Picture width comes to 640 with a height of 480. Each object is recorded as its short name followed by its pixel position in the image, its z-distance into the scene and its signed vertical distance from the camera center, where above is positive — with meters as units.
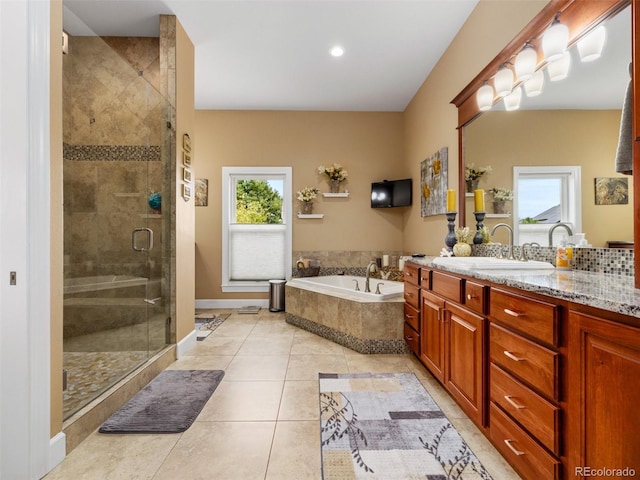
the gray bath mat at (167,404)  1.83 -1.06
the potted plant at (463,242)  2.56 -0.02
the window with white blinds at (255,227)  4.86 +0.21
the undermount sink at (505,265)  1.75 -0.14
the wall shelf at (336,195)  4.82 +0.69
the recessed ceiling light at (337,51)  3.28 +1.98
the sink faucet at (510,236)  2.14 +0.02
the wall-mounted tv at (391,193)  4.55 +0.69
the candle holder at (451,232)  2.73 +0.07
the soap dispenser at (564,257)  1.72 -0.09
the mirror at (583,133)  1.42 +0.59
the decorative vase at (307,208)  4.84 +0.50
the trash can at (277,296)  4.67 -0.81
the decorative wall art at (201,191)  4.83 +0.76
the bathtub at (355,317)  3.00 -0.77
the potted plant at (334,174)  4.79 +1.00
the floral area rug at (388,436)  1.48 -1.07
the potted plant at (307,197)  4.79 +0.65
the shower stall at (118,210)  2.50 +0.27
